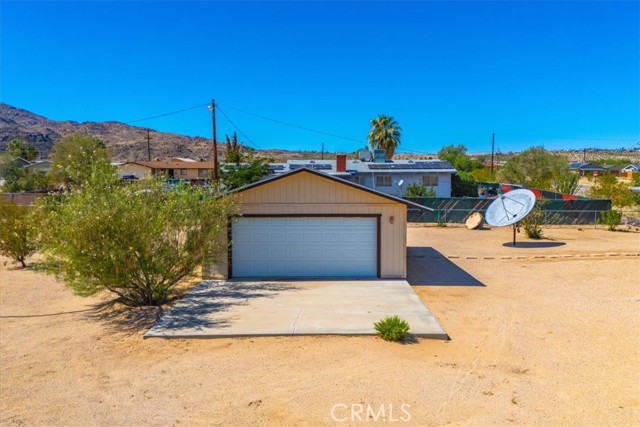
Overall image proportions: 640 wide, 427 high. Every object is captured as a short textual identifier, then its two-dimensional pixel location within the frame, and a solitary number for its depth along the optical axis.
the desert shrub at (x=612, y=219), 26.98
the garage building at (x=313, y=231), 15.02
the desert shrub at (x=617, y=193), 29.25
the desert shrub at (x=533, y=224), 24.38
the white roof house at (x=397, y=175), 36.97
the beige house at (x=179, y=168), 67.94
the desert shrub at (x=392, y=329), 9.37
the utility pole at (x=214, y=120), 29.63
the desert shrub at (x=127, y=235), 10.37
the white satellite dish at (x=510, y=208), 21.50
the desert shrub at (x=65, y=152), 49.06
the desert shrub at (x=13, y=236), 18.02
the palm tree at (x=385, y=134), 53.28
